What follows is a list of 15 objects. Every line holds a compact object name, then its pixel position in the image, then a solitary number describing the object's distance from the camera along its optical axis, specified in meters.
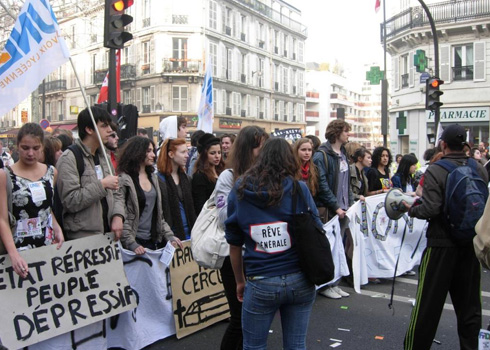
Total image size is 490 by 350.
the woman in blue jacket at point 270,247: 2.88
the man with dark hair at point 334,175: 6.39
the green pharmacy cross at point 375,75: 23.80
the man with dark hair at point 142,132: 10.03
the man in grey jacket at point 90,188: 4.05
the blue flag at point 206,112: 9.48
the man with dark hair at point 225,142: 7.49
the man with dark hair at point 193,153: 7.80
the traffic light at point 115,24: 7.05
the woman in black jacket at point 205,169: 5.18
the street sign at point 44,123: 21.25
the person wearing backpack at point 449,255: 3.79
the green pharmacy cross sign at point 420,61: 20.83
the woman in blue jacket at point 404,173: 8.38
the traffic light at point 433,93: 14.11
